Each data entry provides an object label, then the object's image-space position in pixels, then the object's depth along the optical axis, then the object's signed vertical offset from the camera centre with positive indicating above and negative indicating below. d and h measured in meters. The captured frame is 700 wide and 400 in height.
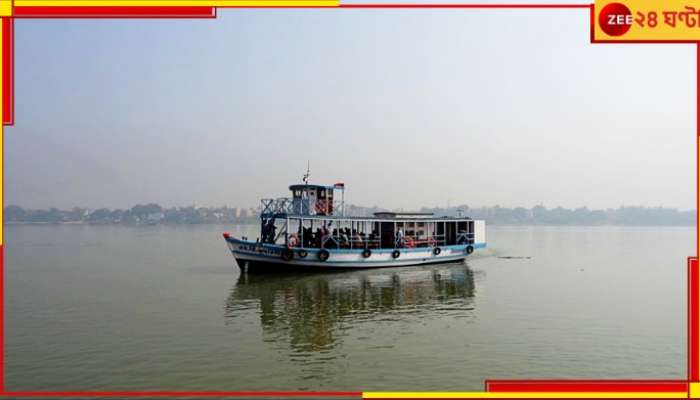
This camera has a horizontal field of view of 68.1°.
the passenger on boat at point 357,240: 32.38 -2.06
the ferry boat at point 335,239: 29.14 -1.97
